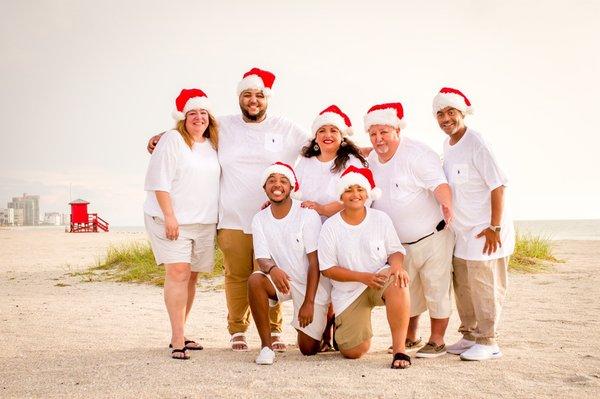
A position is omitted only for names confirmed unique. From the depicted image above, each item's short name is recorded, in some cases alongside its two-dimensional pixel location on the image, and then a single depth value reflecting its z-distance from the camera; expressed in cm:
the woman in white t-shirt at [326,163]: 539
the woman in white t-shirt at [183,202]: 531
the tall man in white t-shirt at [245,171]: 574
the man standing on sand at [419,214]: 523
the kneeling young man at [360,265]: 488
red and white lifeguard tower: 4119
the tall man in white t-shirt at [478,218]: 502
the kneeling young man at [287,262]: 512
